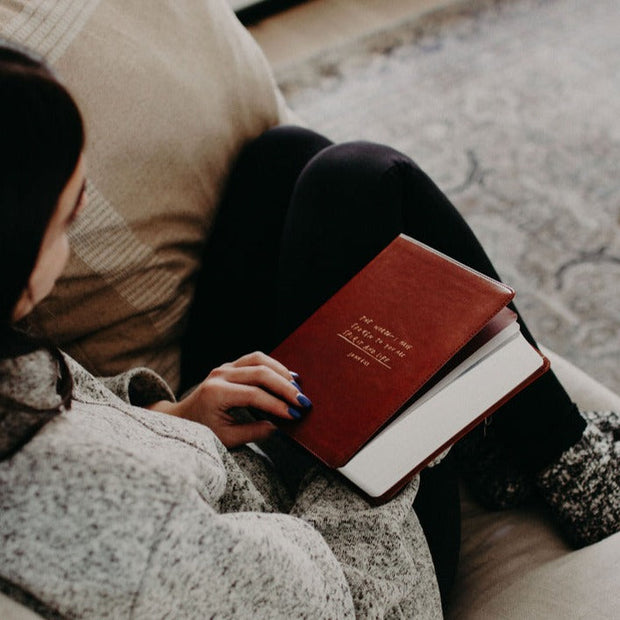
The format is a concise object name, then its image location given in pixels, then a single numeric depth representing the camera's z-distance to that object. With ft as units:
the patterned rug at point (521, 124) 3.95
